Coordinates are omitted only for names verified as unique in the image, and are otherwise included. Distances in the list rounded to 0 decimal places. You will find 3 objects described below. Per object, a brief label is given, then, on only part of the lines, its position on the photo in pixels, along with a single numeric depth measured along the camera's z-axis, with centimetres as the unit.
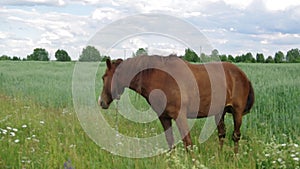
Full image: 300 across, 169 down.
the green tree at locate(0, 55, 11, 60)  5628
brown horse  526
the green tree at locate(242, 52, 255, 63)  4785
